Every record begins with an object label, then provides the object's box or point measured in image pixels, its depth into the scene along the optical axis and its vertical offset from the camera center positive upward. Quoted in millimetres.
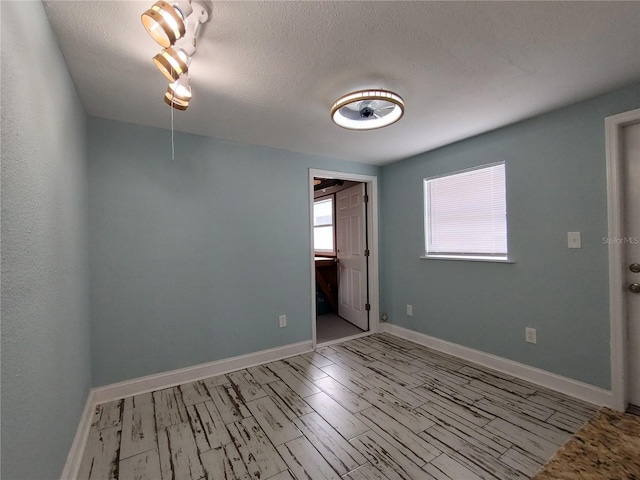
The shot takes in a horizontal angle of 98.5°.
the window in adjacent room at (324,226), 5113 +314
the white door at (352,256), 3783 -217
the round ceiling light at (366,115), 1926 +911
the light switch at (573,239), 2070 -16
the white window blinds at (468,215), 2586 +256
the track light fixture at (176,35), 1019 +839
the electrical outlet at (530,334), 2313 -818
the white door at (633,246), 1876 -66
